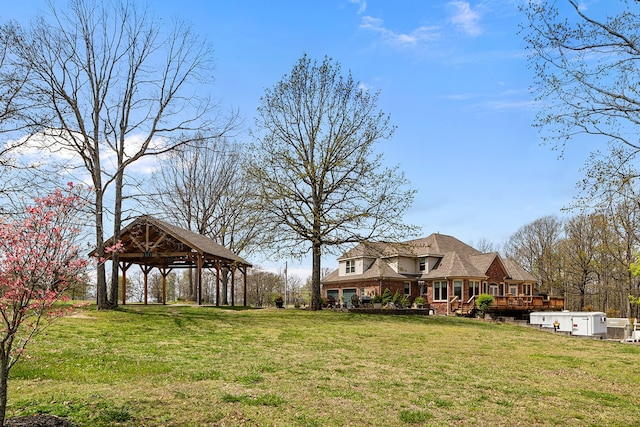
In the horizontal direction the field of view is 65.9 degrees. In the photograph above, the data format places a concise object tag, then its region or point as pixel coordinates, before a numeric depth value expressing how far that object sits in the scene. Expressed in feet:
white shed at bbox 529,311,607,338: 87.81
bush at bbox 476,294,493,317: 105.70
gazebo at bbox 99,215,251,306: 82.94
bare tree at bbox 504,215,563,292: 167.02
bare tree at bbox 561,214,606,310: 150.61
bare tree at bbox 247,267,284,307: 158.20
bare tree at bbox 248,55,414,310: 83.76
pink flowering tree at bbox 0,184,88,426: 18.37
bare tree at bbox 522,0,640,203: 37.81
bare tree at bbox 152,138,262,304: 127.04
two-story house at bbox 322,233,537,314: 118.11
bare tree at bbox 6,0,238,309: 66.49
